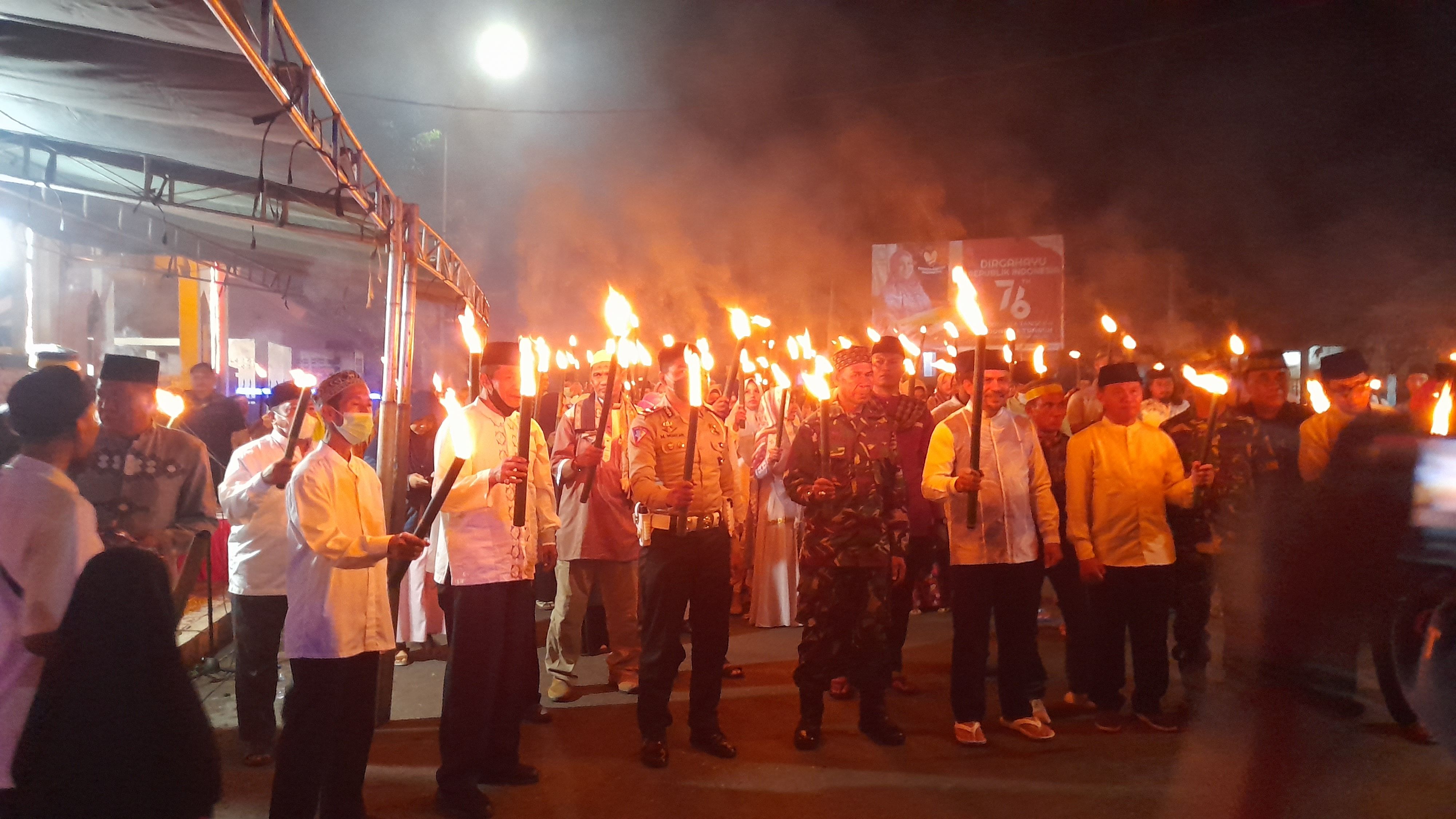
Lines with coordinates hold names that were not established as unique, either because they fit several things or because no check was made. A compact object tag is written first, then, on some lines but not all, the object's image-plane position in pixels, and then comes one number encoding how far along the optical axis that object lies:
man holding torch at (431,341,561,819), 4.50
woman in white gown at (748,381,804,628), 8.80
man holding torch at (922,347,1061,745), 5.43
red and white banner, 19.31
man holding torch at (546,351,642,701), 6.61
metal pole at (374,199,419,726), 6.06
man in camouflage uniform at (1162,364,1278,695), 5.52
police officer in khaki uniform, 5.15
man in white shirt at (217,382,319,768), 5.21
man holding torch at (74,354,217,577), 4.65
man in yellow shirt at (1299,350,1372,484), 5.24
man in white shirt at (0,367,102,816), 2.62
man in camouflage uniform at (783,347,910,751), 5.37
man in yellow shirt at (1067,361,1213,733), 5.61
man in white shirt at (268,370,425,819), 3.79
